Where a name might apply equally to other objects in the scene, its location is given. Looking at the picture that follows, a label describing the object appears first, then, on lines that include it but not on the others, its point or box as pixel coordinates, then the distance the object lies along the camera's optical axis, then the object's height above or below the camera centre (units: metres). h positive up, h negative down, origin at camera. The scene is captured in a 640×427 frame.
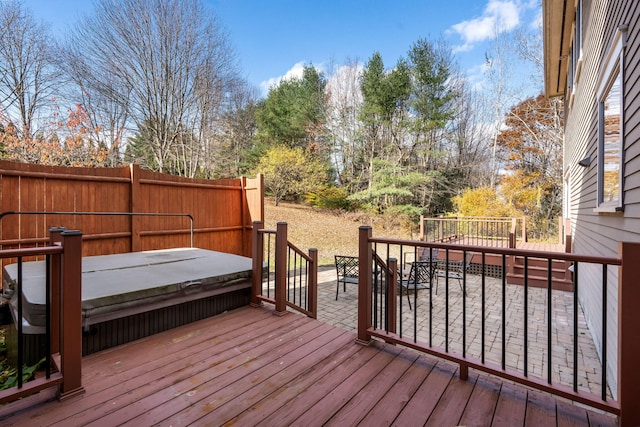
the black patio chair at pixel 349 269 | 5.79 -1.17
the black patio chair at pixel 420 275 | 5.64 -1.23
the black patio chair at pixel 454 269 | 6.88 -1.38
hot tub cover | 2.34 -0.68
